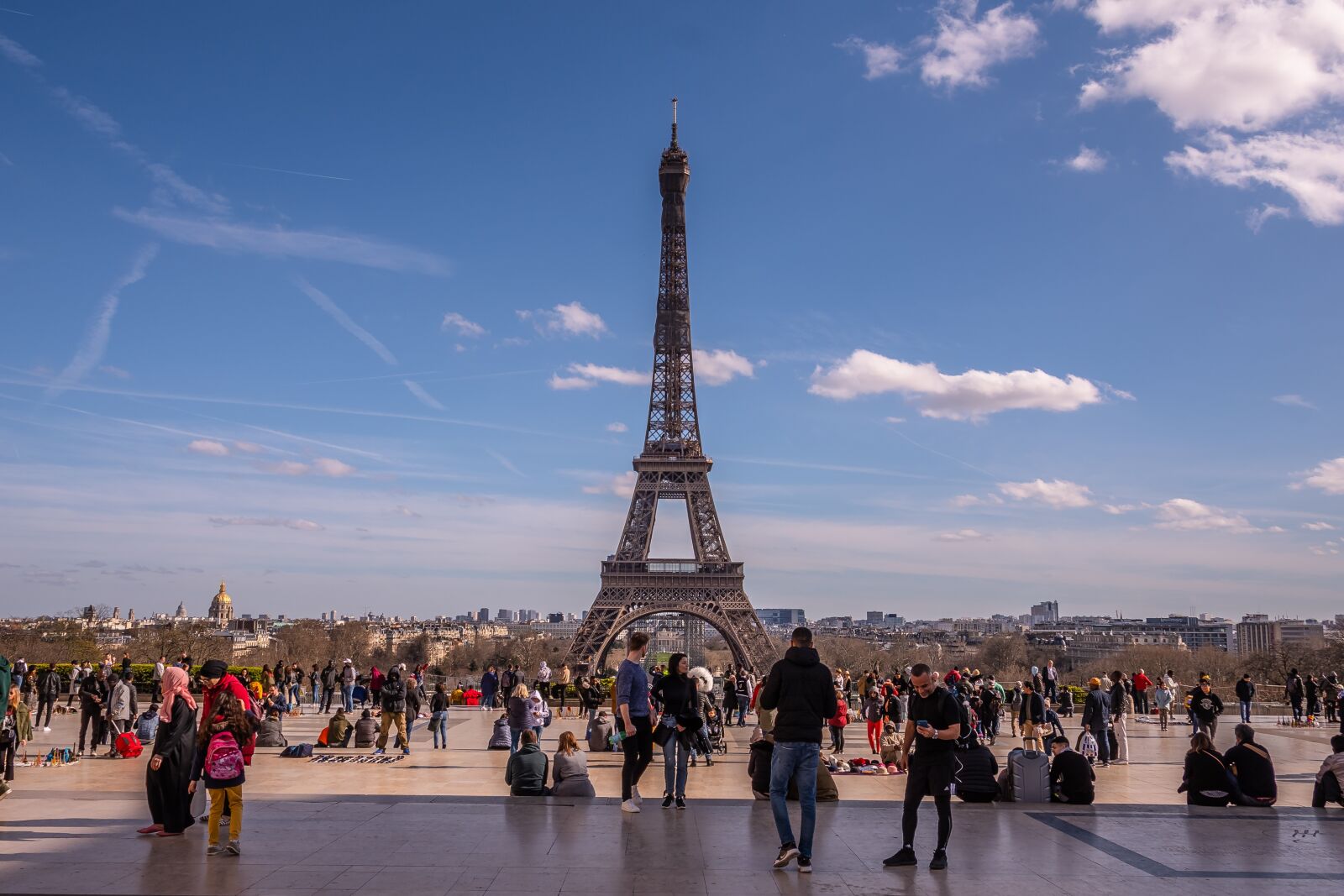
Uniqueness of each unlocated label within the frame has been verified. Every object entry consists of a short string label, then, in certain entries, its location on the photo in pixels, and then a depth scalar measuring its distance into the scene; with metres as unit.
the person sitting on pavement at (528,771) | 12.24
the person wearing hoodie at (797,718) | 8.40
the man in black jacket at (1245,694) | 22.81
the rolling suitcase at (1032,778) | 12.16
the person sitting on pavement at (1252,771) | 12.22
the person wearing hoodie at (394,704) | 17.84
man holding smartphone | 8.54
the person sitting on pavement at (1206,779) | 12.07
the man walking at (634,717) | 10.64
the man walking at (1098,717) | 17.14
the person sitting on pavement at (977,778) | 12.05
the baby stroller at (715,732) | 19.09
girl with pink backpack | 8.69
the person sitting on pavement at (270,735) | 19.00
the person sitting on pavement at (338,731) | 19.08
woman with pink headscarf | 9.41
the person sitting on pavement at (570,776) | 11.98
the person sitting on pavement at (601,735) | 18.72
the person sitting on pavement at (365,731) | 19.14
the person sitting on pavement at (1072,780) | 12.08
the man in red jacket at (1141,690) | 26.39
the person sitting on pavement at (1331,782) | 12.27
